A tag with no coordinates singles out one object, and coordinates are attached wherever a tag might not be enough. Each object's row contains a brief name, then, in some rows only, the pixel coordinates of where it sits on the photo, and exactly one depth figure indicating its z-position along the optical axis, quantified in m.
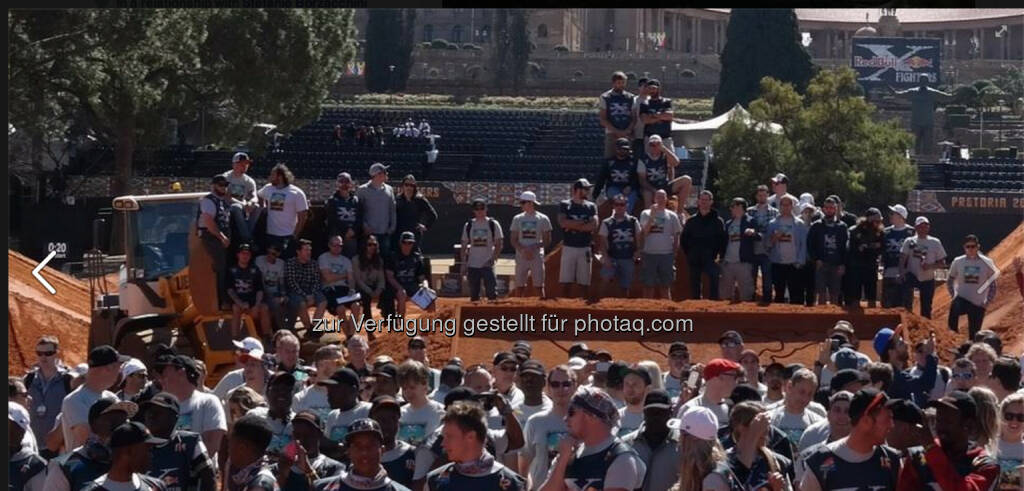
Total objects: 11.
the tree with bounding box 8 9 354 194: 30.36
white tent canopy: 57.72
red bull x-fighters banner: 95.62
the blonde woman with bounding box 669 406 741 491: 7.98
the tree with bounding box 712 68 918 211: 52.12
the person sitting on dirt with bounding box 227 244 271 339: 18.36
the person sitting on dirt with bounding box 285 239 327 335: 18.75
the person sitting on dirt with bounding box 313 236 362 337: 19.03
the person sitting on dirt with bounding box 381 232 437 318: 19.70
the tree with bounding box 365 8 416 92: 97.06
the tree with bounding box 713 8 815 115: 73.25
